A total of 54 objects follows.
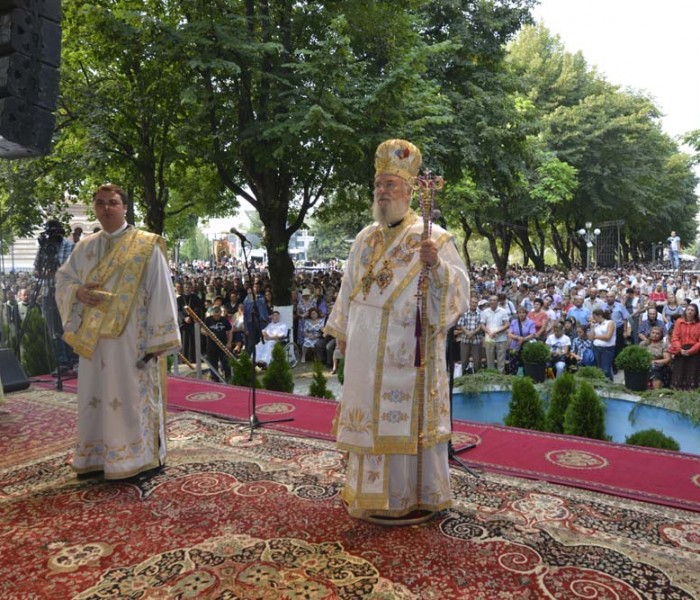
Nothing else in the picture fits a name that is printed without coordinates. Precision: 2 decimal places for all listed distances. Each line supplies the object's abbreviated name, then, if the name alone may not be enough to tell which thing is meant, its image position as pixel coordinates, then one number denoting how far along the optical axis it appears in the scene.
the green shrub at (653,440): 5.65
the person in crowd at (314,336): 12.78
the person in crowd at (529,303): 12.96
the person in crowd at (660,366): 9.85
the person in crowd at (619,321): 11.48
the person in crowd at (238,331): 12.15
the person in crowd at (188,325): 12.23
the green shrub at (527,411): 6.56
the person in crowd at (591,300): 12.44
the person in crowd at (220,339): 11.47
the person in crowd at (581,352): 10.74
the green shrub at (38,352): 9.38
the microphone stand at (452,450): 4.78
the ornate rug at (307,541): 3.13
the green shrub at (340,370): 8.27
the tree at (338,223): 18.22
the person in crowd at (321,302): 13.33
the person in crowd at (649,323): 11.27
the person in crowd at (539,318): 11.38
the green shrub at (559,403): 6.61
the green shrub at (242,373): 8.72
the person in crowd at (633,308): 12.82
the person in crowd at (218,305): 12.24
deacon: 4.56
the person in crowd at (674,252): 36.44
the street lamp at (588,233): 33.09
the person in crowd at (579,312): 11.61
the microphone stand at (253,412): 5.93
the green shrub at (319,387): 7.82
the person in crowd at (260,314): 11.49
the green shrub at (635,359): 9.65
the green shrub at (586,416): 6.10
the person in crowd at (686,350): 9.27
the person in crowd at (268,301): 13.39
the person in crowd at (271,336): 11.67
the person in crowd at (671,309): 11.62
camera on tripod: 8.90
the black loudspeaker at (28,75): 4.66
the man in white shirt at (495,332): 11.25
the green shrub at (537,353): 10.09
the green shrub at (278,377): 8.45
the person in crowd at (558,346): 10.66
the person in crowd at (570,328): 11.28
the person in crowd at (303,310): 13.38
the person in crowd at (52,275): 8.92
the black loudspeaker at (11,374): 7.62
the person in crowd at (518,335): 11.16
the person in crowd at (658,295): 15.50
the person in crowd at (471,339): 11.28
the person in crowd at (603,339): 10.70
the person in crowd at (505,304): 11.46
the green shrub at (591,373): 8.83
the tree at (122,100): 11.70
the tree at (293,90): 11.10
